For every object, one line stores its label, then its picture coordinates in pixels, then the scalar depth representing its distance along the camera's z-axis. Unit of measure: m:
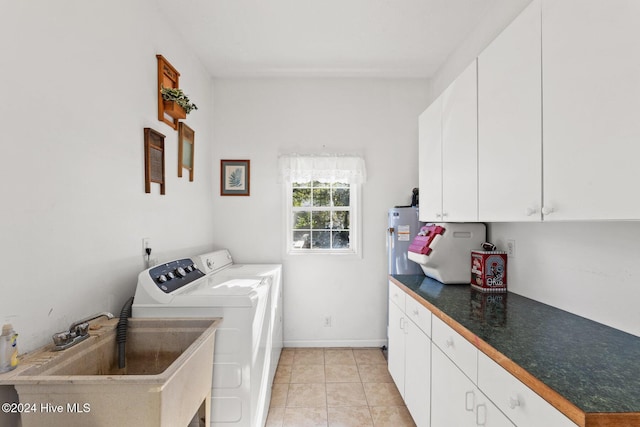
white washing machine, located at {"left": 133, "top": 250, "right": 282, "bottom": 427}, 1.69
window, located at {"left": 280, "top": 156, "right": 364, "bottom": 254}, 3.39
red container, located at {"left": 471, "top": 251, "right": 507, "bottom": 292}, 2.04
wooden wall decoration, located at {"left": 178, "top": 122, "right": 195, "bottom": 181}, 2.49
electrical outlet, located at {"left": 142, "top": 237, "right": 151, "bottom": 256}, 1.97
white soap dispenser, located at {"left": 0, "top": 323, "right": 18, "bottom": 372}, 1.00
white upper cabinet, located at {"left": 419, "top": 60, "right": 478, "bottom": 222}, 1.80
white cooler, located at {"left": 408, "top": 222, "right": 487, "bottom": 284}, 2.25
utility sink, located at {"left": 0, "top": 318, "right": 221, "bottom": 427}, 0.98
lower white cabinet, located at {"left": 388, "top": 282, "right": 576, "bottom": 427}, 1.00
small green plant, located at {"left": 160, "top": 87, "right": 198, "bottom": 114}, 2.20
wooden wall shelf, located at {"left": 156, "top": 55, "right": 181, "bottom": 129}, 2.16
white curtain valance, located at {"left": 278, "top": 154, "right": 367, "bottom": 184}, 3.27
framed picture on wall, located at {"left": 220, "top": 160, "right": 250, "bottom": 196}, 3.30
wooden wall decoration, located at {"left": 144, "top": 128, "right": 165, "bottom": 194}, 2.00
